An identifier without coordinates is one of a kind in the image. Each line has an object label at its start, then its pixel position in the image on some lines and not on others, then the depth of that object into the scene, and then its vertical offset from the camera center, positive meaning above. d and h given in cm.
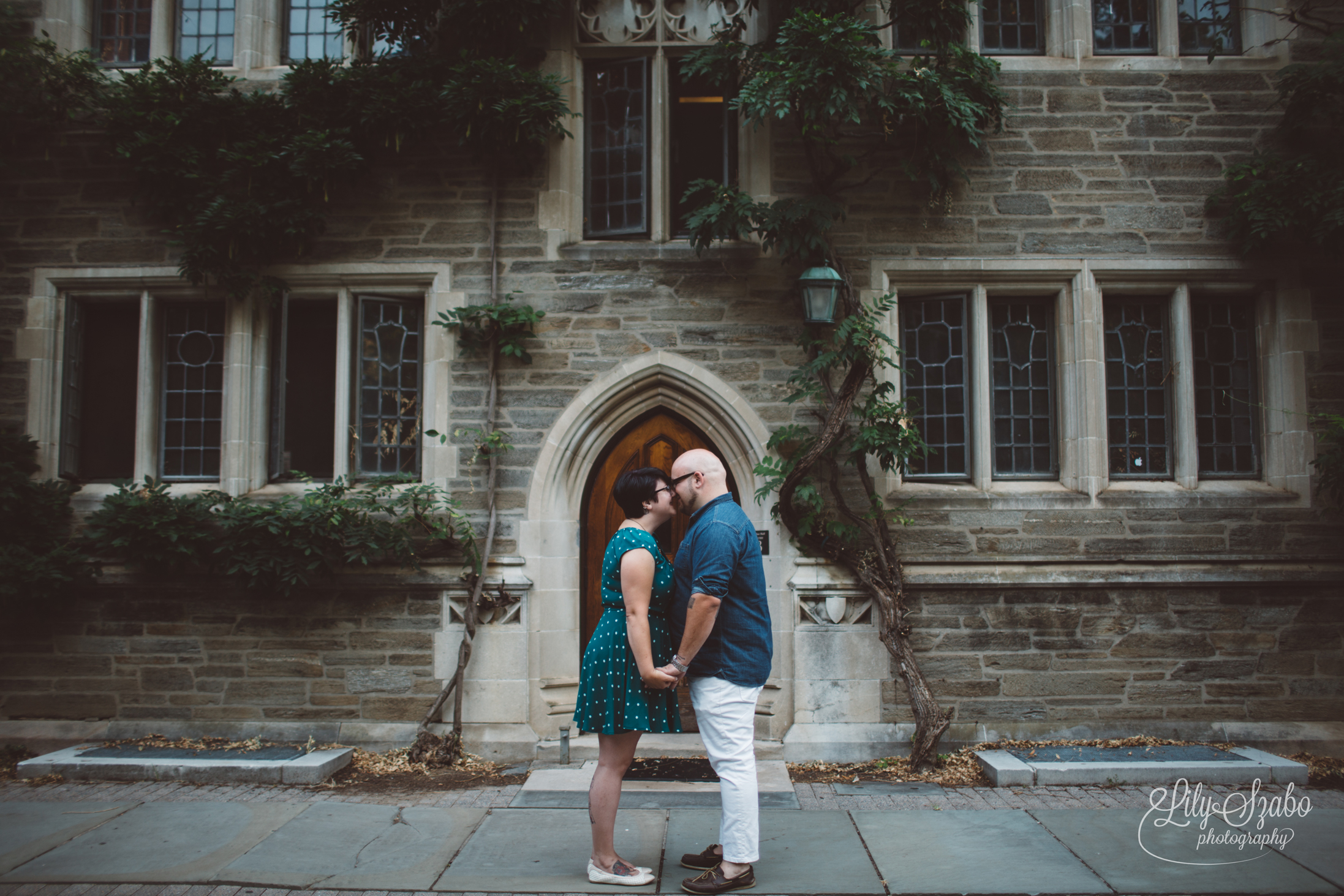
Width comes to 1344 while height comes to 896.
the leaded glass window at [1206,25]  646 +359
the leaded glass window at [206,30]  670 +367
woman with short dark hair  340 -61
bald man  342 -54
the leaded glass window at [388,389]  633 +86
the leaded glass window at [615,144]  649 +272
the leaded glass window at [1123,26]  653 +361
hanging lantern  576 +143
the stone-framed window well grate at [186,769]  524 -158
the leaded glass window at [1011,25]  657 +364
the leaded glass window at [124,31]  669 +367
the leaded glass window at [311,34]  665 +362
